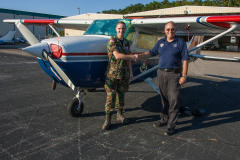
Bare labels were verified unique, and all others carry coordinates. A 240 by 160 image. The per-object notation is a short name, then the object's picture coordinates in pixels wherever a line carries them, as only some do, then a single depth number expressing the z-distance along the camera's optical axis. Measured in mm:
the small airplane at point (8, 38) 30438
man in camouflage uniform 3049
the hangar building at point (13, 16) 48969
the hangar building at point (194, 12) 23216
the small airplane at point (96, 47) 3012
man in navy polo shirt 2947
